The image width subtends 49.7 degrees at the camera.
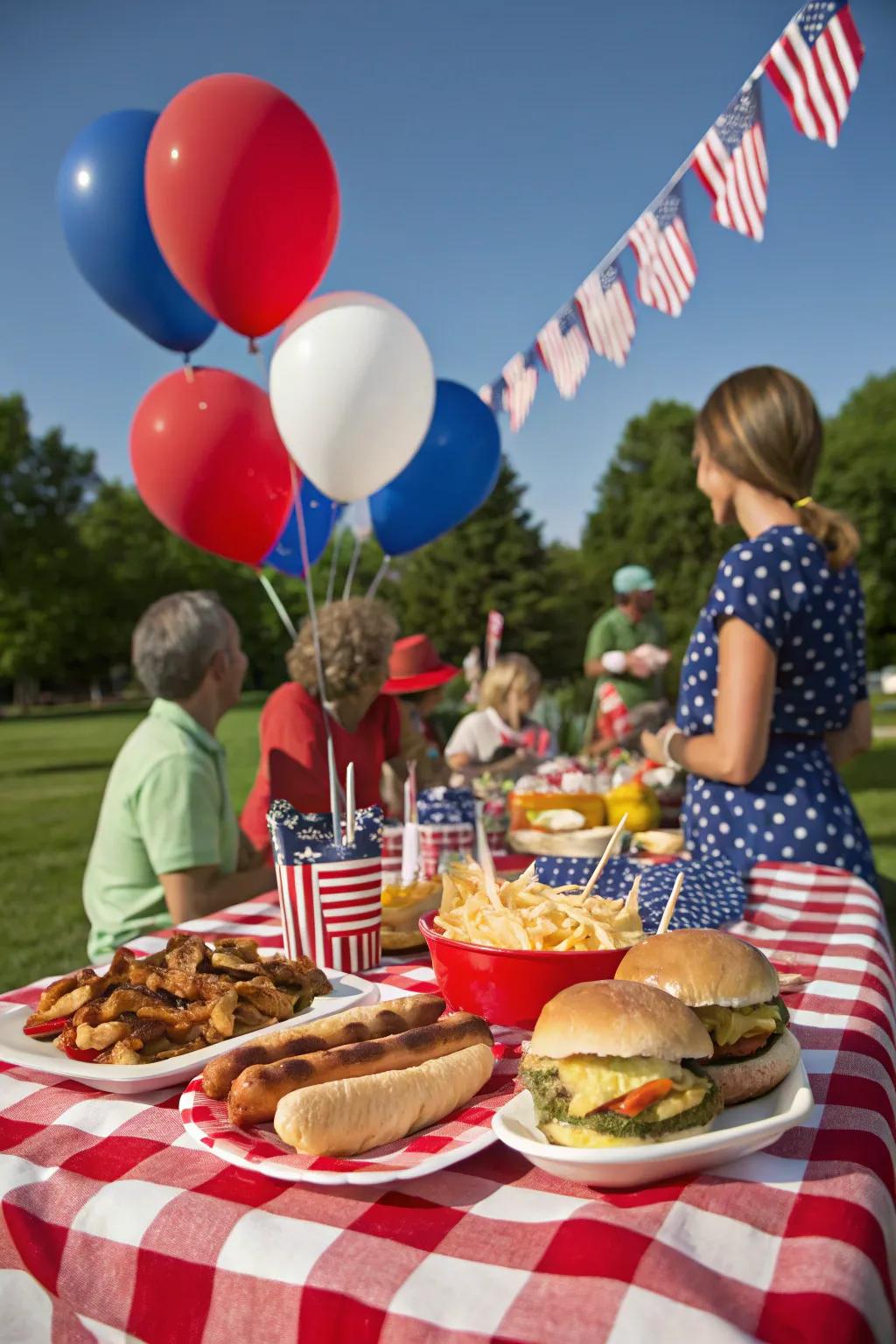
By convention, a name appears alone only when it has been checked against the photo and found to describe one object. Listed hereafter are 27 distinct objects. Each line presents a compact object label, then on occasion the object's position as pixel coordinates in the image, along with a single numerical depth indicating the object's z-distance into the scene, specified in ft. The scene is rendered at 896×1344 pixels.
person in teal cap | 26.11
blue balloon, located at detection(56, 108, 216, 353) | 9.32
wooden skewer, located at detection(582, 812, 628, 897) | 4.31
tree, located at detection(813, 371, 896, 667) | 99.96
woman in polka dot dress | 7.97
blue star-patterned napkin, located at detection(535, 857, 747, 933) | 6.53
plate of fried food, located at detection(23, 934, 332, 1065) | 4.29
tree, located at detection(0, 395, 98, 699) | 90.53
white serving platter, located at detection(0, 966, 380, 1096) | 4.00
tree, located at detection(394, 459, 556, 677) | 122.42
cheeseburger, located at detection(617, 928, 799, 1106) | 3.53
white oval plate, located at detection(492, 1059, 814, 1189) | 3.00
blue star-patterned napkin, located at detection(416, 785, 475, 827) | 8.30
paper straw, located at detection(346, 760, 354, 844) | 5.76
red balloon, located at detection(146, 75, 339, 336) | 8.14
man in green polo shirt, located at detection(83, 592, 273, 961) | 8.39
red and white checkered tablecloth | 2.71
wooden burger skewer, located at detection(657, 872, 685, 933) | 4.11
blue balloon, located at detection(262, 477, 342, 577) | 12.46
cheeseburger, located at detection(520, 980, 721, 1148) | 3.11
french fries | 4.47
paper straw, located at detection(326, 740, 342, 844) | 5.95
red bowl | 4.39
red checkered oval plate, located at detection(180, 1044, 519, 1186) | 3.16
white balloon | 8.08
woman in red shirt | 11.97
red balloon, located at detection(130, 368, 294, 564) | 9.48
